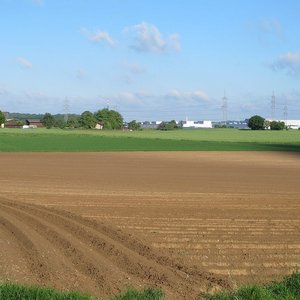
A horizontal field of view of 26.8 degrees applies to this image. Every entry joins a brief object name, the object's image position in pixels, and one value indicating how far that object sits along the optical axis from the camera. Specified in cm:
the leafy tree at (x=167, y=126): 16985
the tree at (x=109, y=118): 17662
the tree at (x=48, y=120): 18275
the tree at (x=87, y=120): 17262
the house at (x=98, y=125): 17412
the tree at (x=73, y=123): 17658
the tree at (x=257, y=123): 16112
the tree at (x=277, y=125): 15675
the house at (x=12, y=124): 18690
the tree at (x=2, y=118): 16488
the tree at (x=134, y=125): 17388
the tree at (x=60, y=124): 17745
